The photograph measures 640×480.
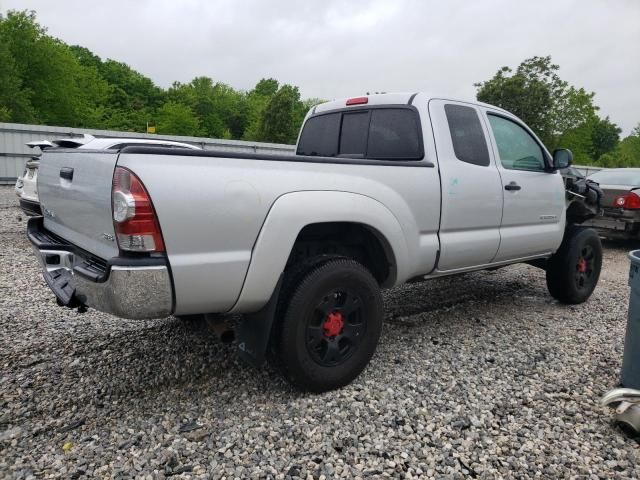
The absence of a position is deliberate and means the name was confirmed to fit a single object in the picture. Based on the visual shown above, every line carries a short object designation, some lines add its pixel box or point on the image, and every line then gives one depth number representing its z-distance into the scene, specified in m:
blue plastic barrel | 2.85
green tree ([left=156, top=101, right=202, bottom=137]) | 45.16
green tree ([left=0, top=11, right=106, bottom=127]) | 33.28
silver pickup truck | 2.14
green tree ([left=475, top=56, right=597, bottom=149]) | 27.64
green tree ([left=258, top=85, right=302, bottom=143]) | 37.47
